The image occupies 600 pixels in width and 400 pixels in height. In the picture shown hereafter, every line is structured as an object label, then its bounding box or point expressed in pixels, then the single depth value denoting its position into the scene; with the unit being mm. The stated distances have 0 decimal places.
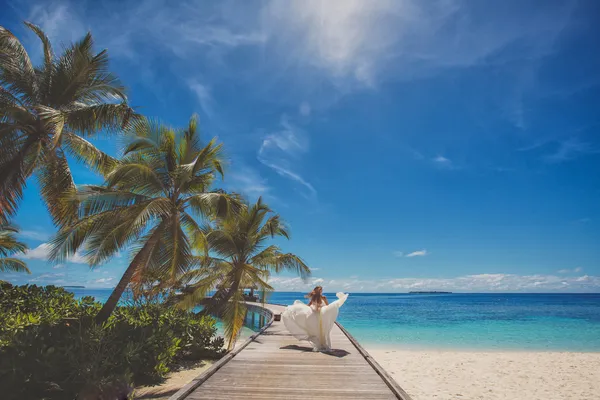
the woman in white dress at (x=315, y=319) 7750
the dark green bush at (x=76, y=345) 5805
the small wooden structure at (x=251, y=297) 29438
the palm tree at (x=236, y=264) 12586
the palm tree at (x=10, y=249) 16422
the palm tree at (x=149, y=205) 8367
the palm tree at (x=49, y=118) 8492
